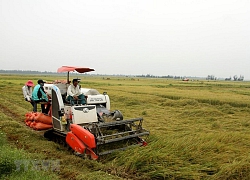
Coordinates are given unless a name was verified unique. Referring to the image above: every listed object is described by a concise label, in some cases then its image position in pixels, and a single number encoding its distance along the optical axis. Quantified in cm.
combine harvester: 477
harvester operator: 628
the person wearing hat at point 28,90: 895
